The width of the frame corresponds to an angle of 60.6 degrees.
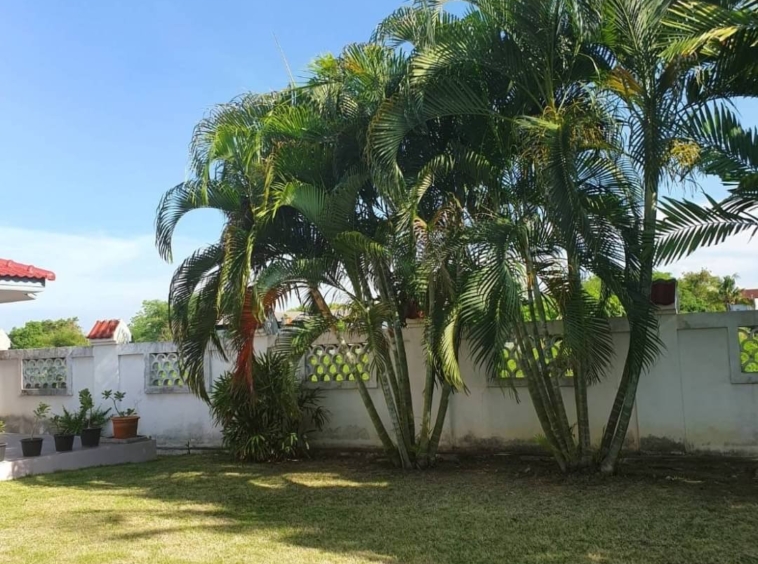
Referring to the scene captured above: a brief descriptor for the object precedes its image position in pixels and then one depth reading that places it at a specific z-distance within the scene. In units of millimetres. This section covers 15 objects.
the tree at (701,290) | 27609
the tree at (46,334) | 31636
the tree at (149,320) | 33156
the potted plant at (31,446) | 7912
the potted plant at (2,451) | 7504
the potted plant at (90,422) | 8531
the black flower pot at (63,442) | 8234
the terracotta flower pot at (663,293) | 7082
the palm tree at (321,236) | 6191
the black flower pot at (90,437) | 8500
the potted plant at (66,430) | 8250
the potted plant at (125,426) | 8992
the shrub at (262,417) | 7980
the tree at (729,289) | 28822
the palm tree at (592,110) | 5406
